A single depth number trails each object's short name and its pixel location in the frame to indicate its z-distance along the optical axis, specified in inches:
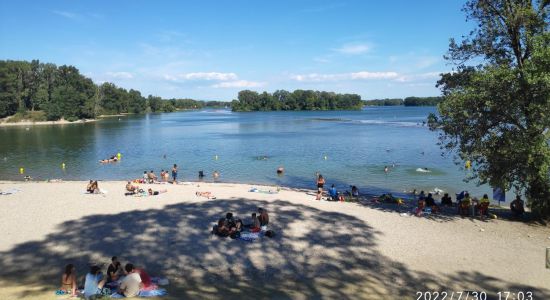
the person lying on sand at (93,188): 1040.8
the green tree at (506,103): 667.4
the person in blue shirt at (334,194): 988.6
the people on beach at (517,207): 803.5
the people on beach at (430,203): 890.1
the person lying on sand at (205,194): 969.2
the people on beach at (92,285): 441.2
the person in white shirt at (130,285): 446.0
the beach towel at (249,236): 636.1
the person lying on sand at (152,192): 1030.1
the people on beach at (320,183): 1052.9
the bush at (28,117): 5032.5
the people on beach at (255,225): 669.9
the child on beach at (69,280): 454.6
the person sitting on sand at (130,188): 1025.5
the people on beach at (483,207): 816.4
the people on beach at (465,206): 834.8
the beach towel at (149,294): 448.1
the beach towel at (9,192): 1052.8
